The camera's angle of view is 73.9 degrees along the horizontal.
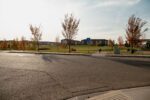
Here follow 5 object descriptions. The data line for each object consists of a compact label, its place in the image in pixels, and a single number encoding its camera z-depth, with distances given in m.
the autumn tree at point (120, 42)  38.56
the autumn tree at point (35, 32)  23.85
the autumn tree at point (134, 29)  18.72
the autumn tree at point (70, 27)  19.03
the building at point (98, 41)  89.60
